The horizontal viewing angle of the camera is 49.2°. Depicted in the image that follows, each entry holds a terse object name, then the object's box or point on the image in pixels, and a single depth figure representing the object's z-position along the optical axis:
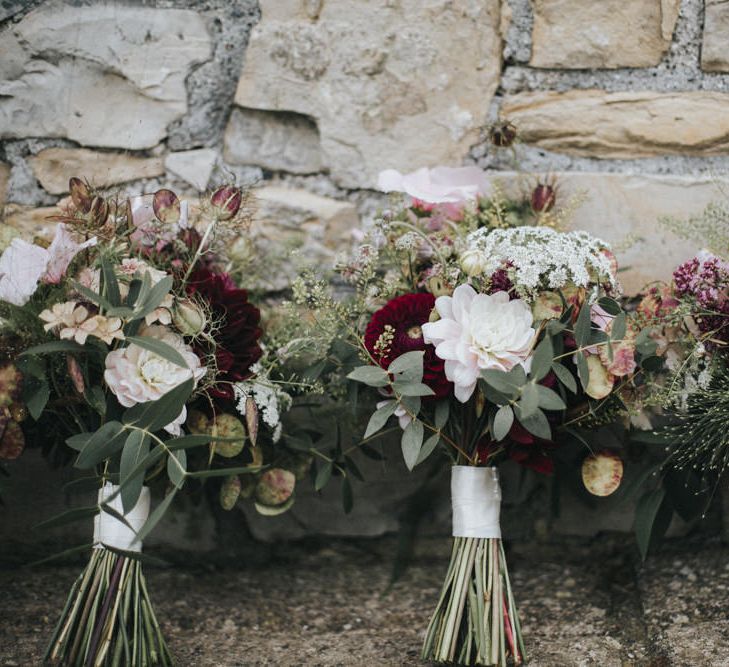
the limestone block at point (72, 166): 1.50
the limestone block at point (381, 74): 1.48
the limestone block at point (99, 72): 1.46
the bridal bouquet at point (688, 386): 1.16
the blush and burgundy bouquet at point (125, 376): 1.03
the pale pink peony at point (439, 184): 1.33
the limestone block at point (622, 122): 1.44
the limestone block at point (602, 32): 1.43
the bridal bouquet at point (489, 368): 1.06
